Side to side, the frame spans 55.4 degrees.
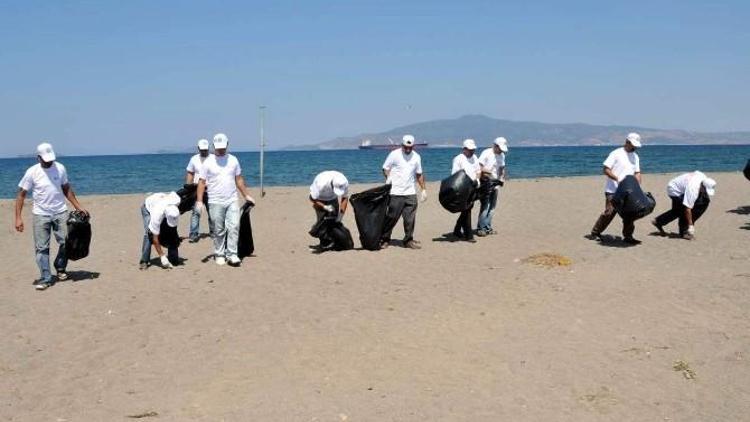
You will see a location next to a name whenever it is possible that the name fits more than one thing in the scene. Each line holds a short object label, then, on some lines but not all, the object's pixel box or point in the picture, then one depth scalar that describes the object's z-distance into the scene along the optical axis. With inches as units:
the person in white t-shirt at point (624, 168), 429.7
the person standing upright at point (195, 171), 465.4
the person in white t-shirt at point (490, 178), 472.4
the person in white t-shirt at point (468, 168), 452.8
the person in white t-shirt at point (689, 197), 449.7
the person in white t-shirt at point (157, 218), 376.5
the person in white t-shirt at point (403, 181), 429.1
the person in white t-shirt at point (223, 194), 382.3
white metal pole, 819.0
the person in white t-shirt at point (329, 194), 412.8
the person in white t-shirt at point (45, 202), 339.0
